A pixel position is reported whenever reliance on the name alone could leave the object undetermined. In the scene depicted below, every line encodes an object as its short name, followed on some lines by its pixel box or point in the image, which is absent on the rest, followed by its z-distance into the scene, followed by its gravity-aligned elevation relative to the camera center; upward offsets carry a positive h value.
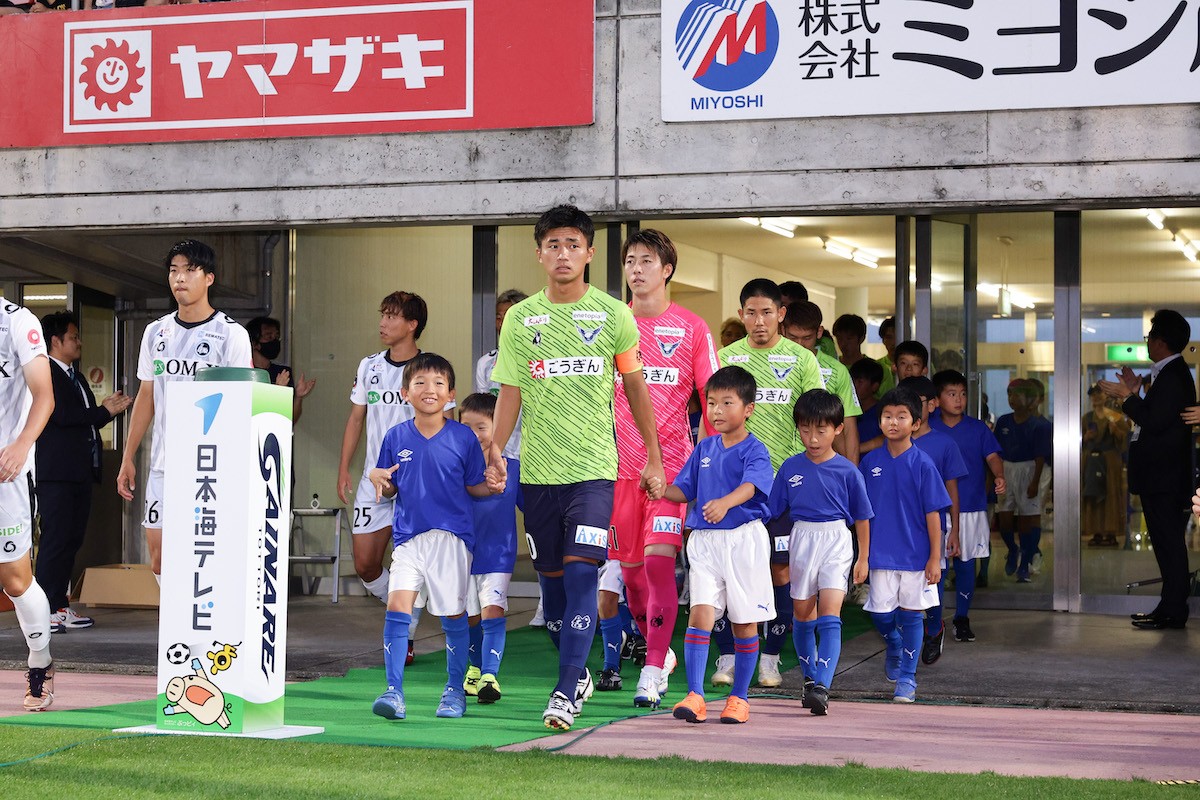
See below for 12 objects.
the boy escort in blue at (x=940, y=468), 8.07 -0.11
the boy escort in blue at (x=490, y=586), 6.68 -0.63
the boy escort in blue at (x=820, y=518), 6.71 -0.32
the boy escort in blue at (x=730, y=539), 6.29 -0.39
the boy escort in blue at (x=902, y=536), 7.08 -0.43
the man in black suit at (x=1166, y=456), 9.78 -0.04
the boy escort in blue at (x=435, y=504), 6.25 -0.24
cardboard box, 11.12 -1.06
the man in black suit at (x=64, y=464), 10.02 -0.12
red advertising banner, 9.27 +2.45
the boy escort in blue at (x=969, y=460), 9.25 -0.07
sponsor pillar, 5.48 -0.42
